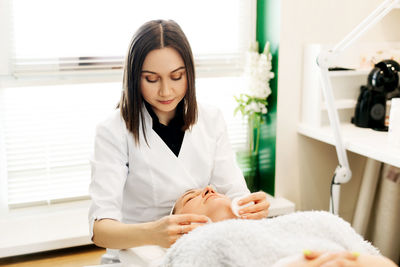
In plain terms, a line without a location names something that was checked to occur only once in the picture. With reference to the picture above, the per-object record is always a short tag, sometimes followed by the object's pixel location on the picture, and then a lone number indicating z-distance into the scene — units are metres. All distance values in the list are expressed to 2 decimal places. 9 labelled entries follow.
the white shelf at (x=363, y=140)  1.96
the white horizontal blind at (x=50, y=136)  2.32
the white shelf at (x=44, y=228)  2.21
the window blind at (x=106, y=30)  2.25
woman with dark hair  1.42
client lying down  1.04
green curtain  2.49
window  2.26
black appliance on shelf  2.22
